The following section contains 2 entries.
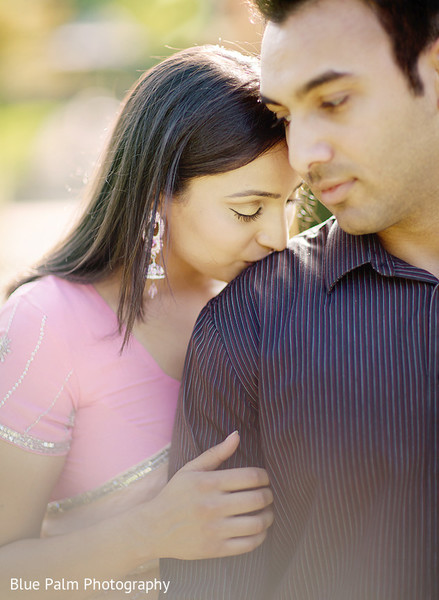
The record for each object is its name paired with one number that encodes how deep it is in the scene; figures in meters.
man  1.38
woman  1.60
